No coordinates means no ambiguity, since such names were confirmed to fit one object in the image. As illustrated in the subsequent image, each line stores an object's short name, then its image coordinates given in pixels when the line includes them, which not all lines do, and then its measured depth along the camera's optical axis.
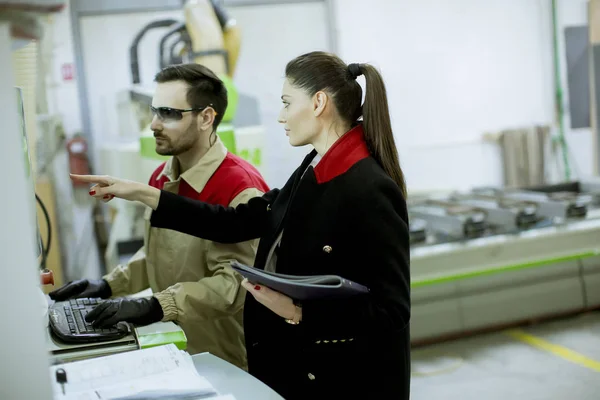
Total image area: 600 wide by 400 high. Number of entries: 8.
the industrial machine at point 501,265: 4.55
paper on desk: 1.47
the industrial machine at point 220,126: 4.16
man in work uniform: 2.17
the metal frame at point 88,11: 6.00
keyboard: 1.80
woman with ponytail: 1.62
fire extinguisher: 5.96
